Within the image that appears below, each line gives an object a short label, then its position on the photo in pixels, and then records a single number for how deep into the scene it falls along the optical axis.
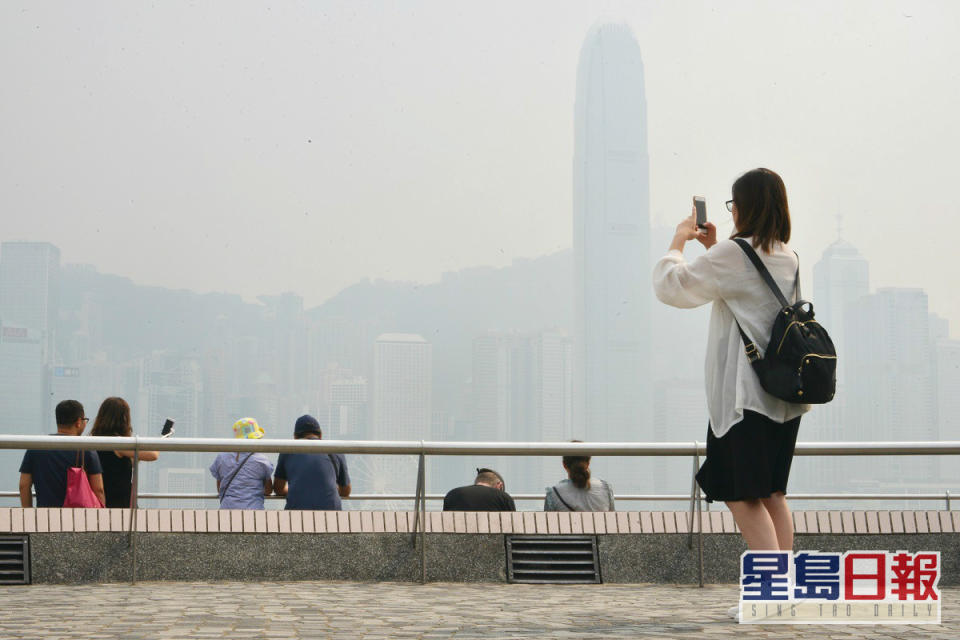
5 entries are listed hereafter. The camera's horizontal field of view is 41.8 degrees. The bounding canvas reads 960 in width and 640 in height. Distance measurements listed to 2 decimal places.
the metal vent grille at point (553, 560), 5.68
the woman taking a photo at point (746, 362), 3.82
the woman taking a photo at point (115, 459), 6.10
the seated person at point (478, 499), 6.16
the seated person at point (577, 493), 6.48
